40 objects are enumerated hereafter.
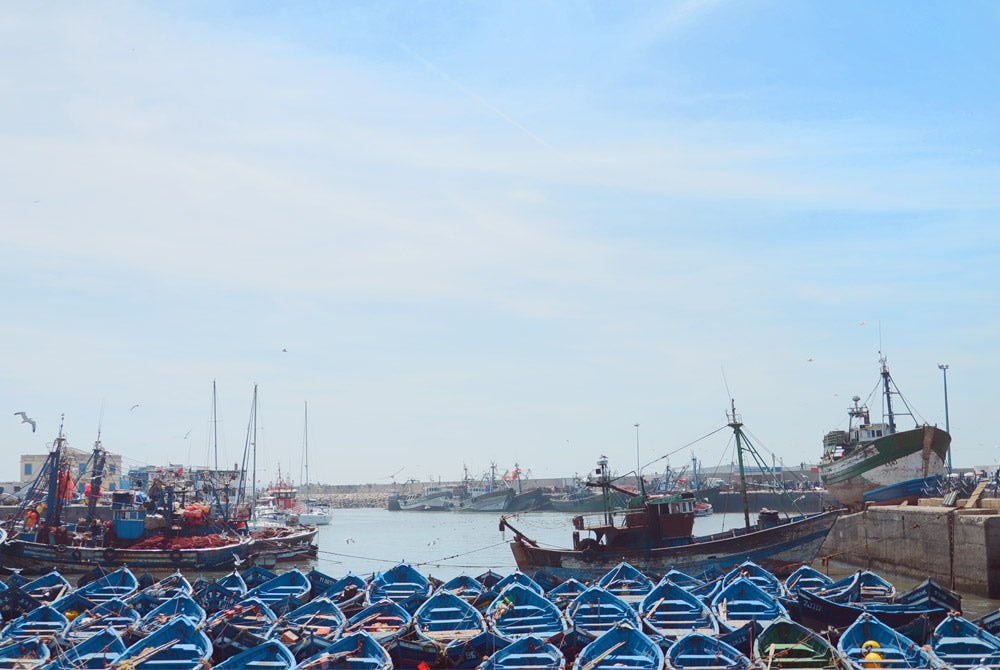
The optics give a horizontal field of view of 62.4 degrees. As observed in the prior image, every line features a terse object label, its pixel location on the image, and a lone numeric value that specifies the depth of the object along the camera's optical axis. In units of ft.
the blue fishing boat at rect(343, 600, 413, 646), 72.31
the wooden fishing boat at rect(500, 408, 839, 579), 123.34
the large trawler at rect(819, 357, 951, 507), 180.14
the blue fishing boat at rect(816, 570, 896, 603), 81.87
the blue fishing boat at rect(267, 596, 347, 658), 68.59
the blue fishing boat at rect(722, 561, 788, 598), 93.45
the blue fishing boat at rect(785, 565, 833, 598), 93.57
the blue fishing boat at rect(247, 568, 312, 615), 92.27
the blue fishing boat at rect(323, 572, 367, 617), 87.71
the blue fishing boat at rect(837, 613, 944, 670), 60.70
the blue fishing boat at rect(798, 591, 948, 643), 74.33
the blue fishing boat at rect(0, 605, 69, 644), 73.97
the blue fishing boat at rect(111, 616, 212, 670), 64.08
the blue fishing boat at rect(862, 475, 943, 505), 157.28
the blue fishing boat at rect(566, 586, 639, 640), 76.54
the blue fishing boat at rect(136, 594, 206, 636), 79.25
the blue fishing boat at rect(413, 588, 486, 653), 71.05
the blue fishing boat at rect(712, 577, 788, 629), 79.59
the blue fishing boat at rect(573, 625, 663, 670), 62.75
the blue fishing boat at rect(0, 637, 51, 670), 65.05
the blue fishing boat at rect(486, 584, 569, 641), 74.23
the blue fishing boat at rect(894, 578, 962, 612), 77.15
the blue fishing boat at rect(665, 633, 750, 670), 61.98
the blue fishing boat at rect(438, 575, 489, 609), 88.01
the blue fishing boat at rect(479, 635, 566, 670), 62.08
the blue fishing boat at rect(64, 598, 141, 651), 75.51
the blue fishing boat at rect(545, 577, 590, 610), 88.74
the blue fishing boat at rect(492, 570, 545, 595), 89.20
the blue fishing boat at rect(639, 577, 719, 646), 75.31
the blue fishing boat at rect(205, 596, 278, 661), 70.49
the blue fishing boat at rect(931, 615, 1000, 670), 61.77
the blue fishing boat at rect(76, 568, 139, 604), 95.86
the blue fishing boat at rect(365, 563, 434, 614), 89.30
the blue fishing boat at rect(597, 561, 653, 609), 94.38
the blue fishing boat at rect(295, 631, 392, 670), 62.13
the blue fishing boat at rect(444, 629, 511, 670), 66.74
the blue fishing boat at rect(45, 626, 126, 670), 64.80
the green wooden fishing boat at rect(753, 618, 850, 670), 62.03
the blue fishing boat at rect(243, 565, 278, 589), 107.86
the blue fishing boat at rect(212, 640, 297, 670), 62.03
